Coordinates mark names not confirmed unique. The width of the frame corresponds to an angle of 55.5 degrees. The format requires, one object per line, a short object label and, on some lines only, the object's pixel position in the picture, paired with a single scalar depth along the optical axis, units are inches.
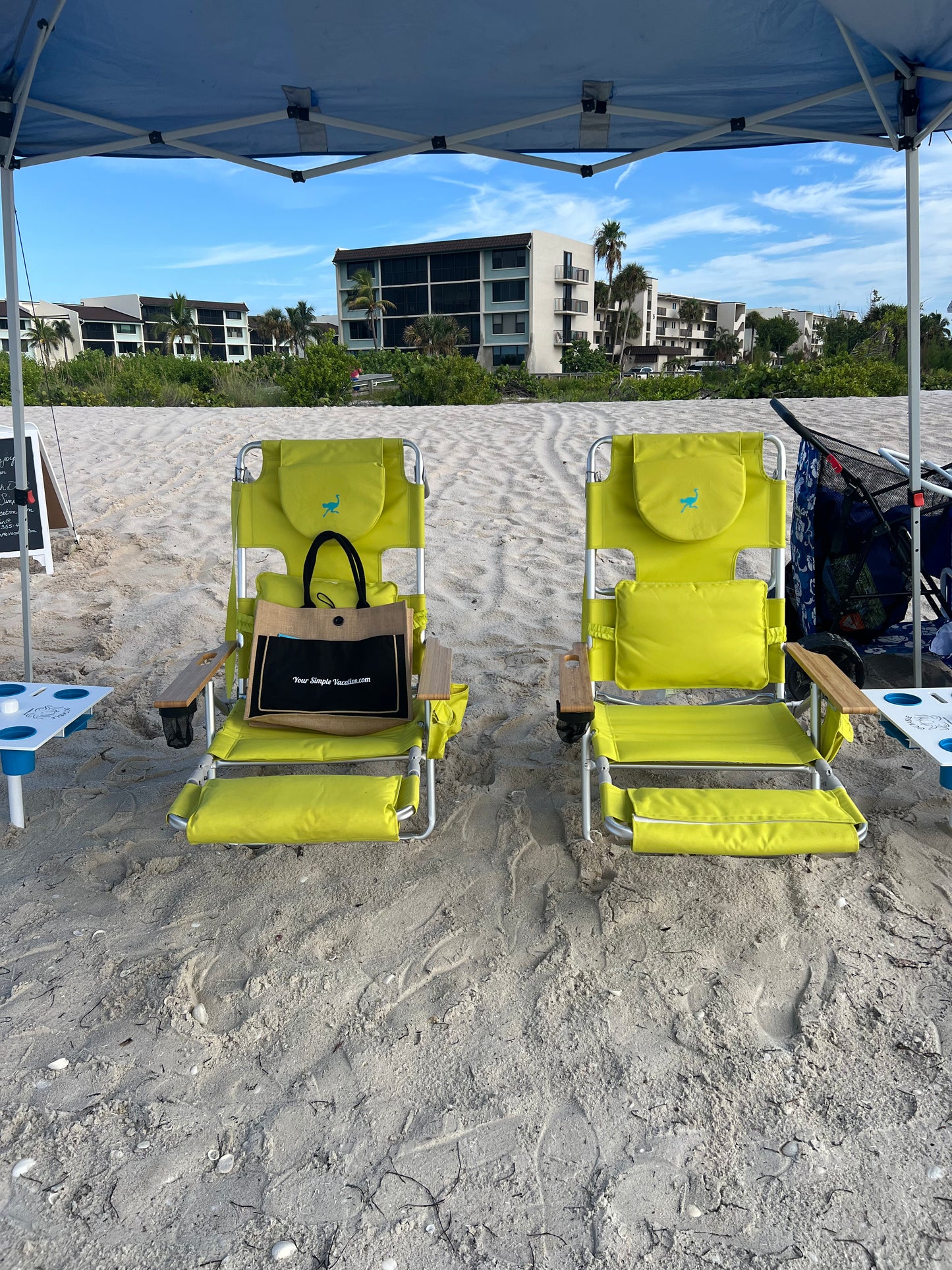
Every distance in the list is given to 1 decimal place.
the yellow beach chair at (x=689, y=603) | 120.5
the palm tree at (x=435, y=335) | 1859.0
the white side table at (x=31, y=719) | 109.7
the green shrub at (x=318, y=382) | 669.3
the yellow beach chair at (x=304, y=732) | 95.5
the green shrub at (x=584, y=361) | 1768.0
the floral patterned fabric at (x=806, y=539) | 157.9
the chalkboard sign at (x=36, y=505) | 220.1
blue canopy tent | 123.3
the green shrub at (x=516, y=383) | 870.4
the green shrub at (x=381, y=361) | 1455.5
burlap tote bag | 126.0
